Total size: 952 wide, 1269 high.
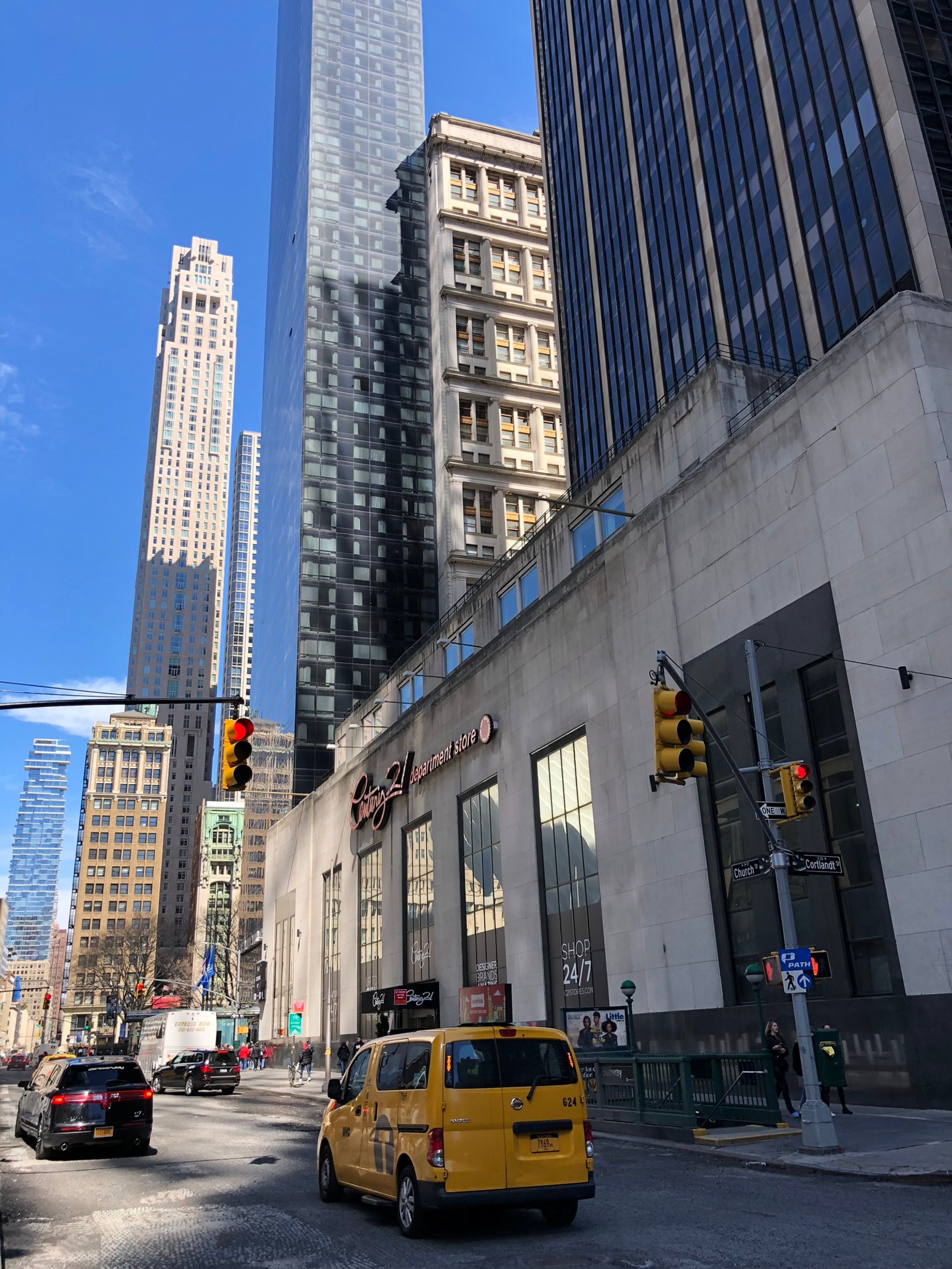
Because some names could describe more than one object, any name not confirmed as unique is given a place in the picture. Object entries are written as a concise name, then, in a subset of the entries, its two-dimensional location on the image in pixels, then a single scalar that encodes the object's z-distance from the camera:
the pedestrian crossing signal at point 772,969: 16.25
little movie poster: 23.55
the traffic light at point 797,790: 15.66
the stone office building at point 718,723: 21.27
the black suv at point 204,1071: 39.94
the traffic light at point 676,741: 13.41
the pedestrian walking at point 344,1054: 40.41
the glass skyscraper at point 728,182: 55.78
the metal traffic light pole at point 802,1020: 14.84
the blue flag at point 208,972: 78.36
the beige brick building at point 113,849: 166.38
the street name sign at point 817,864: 16.53
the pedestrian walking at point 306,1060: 44.12
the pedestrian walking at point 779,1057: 19.41
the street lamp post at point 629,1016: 22.44
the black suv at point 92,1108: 18.05
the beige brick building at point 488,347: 84.88
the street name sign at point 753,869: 16.93
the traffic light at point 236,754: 15.32
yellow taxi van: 9.62
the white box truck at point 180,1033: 48.06
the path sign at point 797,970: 16.00
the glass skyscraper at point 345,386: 90.06
